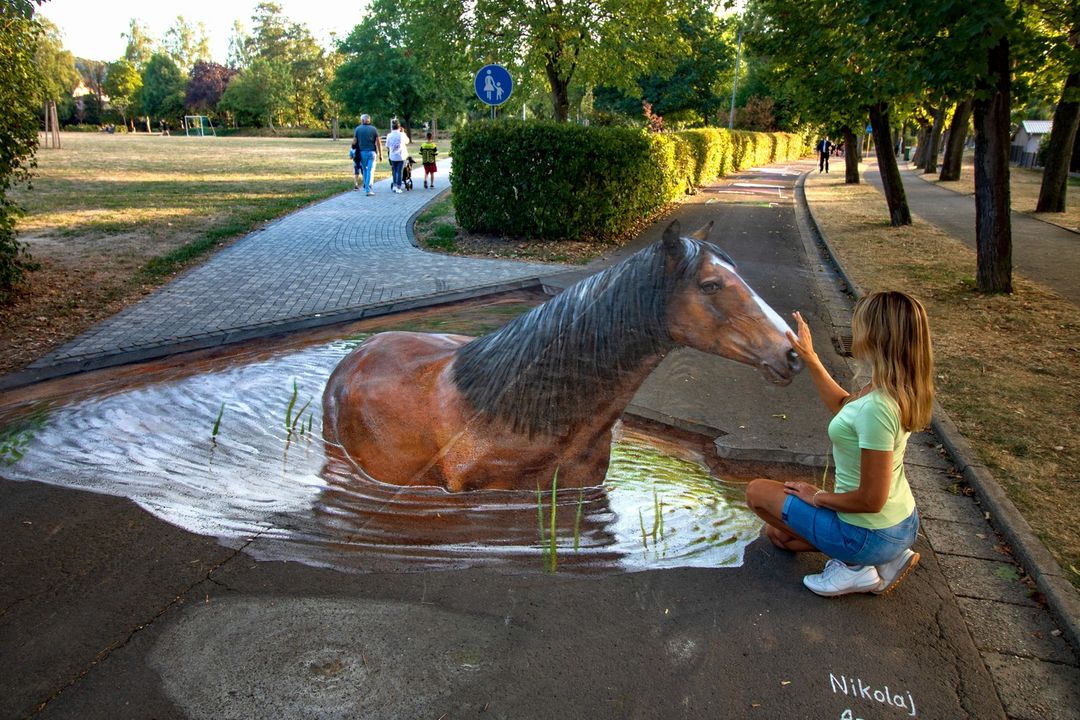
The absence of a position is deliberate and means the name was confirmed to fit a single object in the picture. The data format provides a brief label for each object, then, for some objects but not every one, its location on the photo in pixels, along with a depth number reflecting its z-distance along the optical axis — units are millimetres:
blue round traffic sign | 12602
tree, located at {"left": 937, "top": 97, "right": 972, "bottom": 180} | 30494
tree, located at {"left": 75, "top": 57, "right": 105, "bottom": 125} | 89625
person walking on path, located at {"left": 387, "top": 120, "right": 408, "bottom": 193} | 20297
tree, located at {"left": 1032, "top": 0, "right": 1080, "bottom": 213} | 8109
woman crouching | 2811
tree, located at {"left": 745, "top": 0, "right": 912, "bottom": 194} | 9352
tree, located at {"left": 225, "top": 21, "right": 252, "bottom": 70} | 110438
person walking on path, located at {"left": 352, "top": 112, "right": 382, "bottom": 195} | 19109
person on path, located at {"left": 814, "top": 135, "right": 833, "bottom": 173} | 38750
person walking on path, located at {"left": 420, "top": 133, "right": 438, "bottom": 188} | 22469
